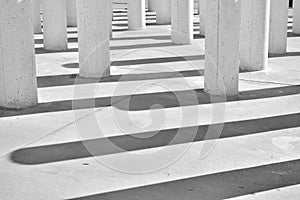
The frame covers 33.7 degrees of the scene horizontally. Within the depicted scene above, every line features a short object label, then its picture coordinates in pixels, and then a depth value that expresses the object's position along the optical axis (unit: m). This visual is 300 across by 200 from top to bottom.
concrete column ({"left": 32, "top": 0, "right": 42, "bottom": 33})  14.89
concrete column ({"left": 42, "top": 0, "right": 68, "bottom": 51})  12.41
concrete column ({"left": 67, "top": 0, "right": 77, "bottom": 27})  16.97
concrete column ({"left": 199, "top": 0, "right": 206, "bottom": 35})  15.01
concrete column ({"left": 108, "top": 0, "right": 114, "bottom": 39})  14.97
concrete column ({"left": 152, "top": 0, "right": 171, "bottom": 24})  18.05
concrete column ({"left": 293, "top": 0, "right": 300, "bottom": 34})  15.27
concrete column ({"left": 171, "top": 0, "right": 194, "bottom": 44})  13.23
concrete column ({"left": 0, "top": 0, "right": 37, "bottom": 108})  7.46
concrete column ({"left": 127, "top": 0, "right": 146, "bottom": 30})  16.34
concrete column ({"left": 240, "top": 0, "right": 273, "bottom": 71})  10.24
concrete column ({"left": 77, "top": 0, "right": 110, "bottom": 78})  9.55
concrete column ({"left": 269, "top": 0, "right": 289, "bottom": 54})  12.18
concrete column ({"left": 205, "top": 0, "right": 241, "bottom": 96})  8.30
